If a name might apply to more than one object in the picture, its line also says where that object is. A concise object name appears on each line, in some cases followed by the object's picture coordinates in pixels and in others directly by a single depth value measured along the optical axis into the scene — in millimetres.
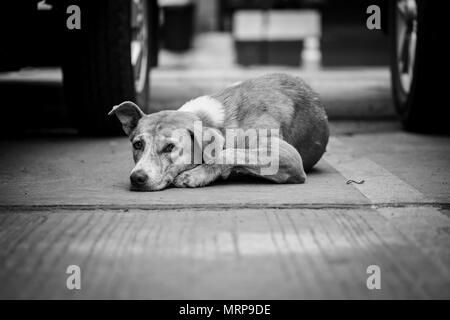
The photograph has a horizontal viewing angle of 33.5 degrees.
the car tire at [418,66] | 5496
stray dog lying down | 3965
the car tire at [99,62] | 5234
